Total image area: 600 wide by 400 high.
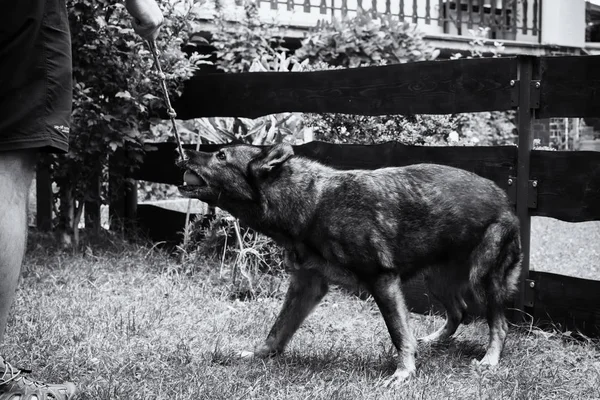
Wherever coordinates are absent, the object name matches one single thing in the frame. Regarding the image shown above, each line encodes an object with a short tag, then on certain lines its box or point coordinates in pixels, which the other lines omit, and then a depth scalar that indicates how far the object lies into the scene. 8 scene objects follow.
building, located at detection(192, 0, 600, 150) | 12.45
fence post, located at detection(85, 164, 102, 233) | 7.06
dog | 3.83
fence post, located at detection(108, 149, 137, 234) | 7.23
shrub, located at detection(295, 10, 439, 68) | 7.96
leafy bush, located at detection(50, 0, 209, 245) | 6.57
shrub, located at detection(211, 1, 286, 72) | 8.12
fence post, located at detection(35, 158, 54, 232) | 7.98
